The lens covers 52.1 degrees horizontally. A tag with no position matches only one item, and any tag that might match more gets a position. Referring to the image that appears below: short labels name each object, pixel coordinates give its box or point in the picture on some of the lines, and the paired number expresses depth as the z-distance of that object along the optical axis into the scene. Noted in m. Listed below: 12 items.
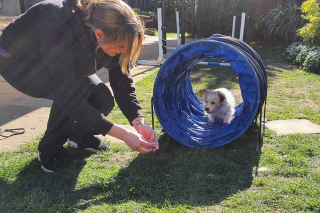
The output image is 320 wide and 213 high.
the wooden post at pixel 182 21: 10.54
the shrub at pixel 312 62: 7.41
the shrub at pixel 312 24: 8.41
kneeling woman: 2.14
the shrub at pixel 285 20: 11.66
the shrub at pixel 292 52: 8.91
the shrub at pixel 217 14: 13.76
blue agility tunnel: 3.10
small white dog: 3.96
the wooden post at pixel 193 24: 13.87
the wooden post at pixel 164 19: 8.60
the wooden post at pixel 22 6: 7.50
